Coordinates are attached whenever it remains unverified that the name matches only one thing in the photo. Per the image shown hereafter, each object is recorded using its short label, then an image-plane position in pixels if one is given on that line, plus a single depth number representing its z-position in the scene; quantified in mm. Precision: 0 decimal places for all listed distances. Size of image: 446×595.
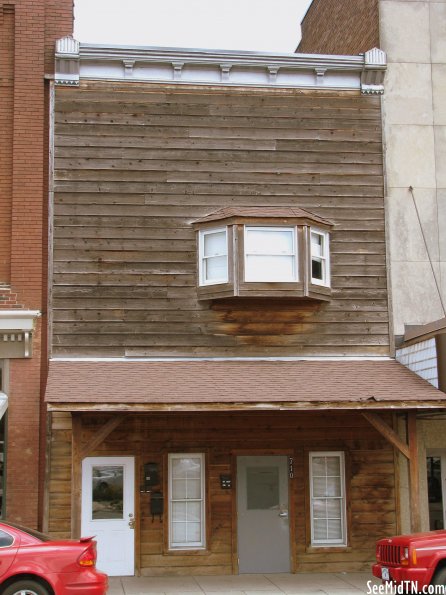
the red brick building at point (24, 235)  15680
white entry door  15641
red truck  11531
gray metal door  16078
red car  11180
